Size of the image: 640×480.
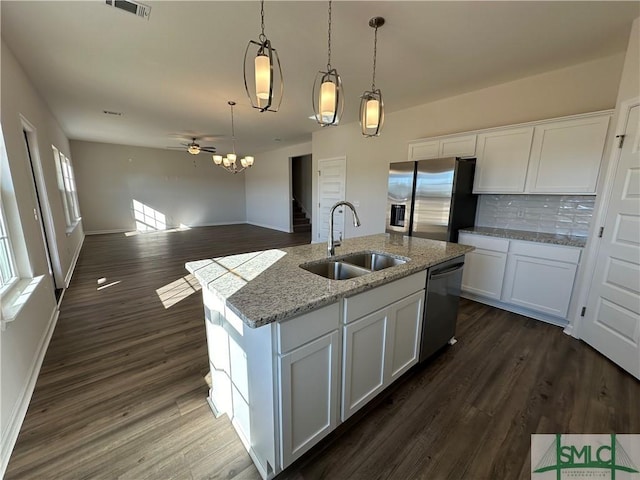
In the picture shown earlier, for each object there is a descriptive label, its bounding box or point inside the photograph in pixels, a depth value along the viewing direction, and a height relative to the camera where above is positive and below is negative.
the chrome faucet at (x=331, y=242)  1.88 -0.39
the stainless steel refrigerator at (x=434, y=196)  3.16 -0.06
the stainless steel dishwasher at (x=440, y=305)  1.97 -0.90
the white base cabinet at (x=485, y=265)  3.03 -0.87
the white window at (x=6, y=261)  1.99 -0.56
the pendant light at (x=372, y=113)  1.86 +0.56
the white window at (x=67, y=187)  4.73 +0.04
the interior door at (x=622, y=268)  2.04 -0.61
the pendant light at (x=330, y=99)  1.61 +0.57
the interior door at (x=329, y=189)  5.57 +0.05
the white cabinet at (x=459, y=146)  3.37 +0.60
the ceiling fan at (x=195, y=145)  5.59 +1.31
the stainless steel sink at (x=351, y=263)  1.82 -0.54
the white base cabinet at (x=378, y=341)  1.43 -0.92
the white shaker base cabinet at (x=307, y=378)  1.14 -0.88
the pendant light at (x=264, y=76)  1.36 +0.60
